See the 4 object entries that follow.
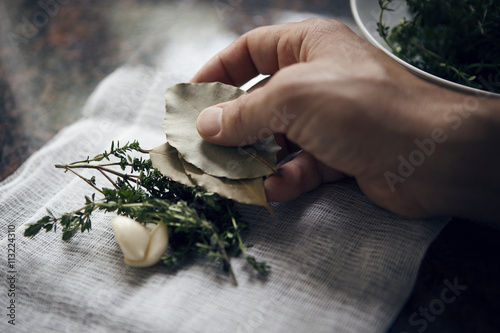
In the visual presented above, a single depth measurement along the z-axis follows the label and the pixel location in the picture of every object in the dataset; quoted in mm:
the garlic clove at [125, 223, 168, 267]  261
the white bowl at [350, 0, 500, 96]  286
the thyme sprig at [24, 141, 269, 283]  257
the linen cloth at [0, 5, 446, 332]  246
